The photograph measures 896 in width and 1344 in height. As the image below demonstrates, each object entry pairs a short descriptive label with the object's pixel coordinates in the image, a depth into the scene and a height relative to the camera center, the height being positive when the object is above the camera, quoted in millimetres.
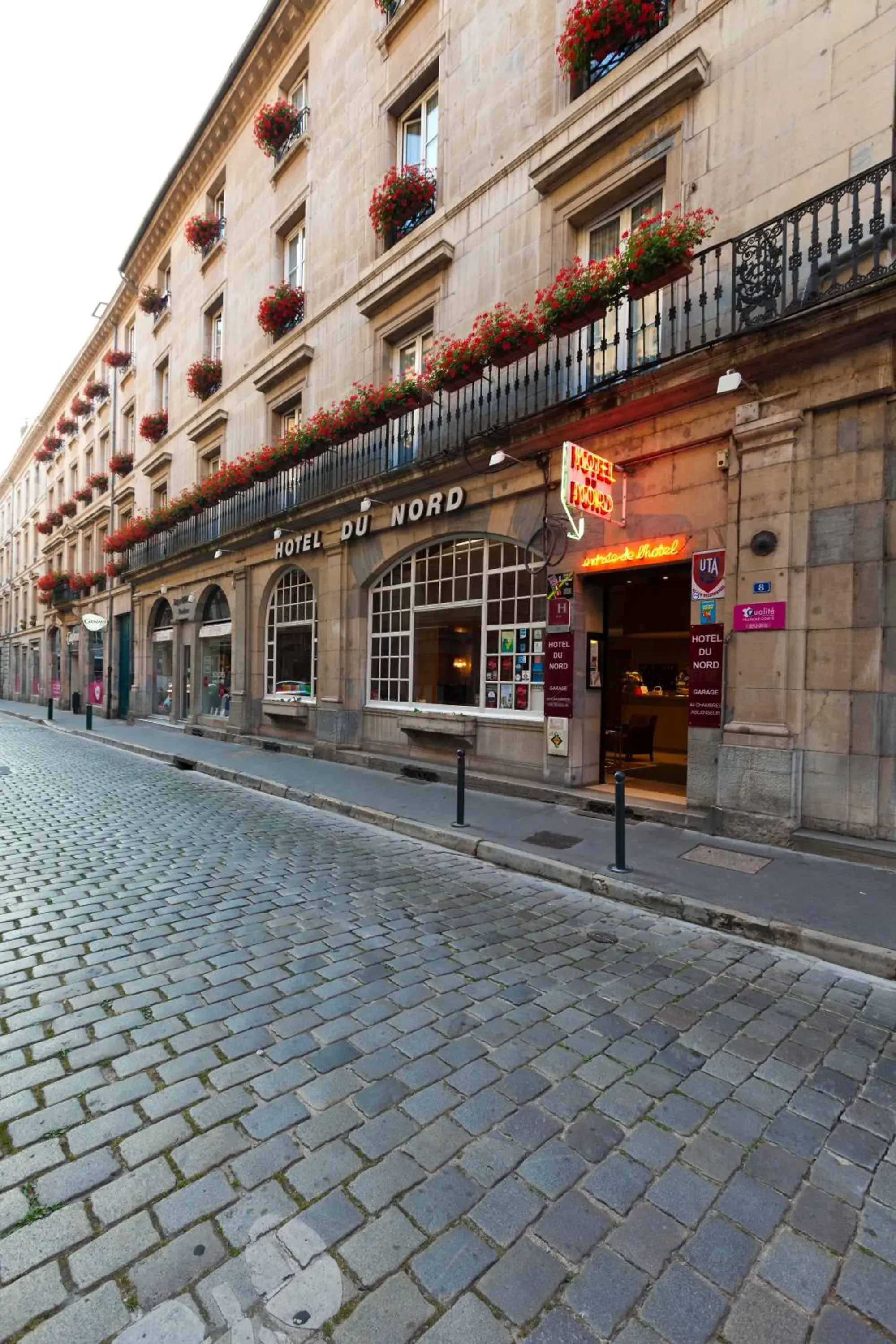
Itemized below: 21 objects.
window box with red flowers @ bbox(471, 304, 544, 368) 8547 +4626
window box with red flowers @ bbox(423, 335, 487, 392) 9062 +4491
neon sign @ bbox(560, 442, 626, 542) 7262 +2224
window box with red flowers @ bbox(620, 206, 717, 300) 6926 +4730
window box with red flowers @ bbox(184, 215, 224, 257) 18719 +13109
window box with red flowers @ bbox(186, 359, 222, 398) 18297 +8463
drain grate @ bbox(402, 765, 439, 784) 10406 -1926
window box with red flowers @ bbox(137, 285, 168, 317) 22578 +13175
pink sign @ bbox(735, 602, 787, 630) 6547 +557
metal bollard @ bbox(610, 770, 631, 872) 5609 -1467
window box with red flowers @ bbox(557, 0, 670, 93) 7965 +8435
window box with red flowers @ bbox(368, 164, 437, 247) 11328 +8615
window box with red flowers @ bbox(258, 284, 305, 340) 14852 +8556
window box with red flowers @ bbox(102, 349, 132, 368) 25562 +12511
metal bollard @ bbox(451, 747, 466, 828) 7211 -1387
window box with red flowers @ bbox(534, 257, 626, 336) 7496 +4615
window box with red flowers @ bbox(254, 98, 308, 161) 14930 +13108
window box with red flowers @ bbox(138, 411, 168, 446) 21797 +8285
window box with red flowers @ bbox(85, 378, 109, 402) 28578 +12502
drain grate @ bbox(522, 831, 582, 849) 6566 -1933
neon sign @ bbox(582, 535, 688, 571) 7621 +1450
